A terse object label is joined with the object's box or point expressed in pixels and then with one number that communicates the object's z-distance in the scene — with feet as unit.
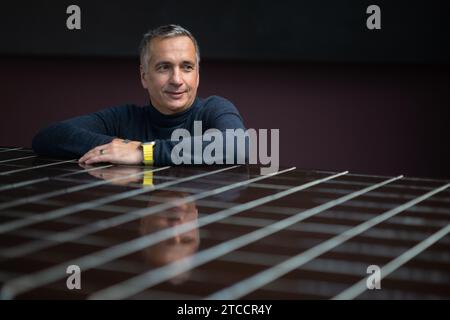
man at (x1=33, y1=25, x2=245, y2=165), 7.39
